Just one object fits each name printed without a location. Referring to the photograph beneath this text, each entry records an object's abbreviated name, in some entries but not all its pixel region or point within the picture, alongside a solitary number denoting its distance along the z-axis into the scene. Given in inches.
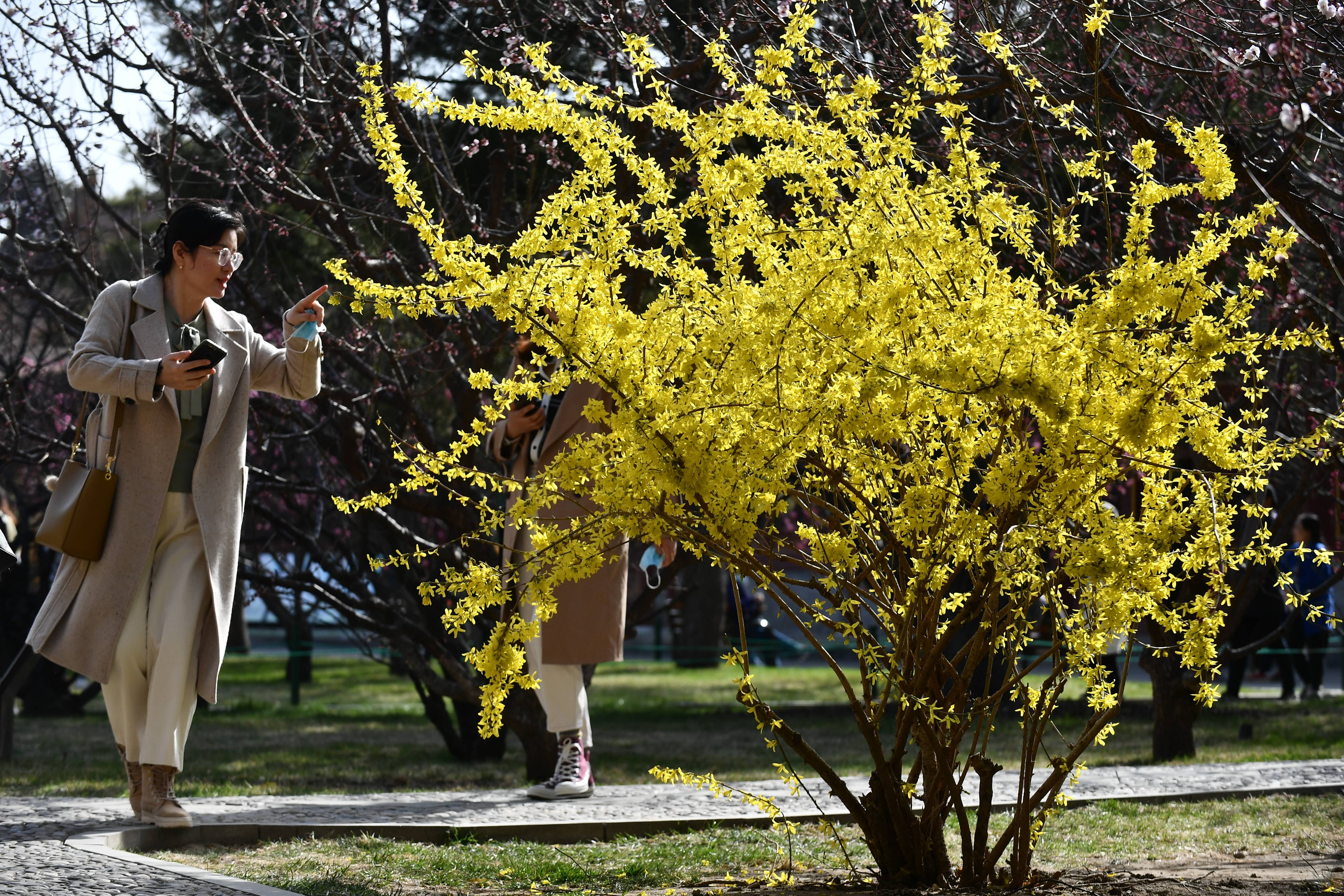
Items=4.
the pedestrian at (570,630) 467.8
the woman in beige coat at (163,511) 376.5
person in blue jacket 1045.2
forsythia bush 265.0
